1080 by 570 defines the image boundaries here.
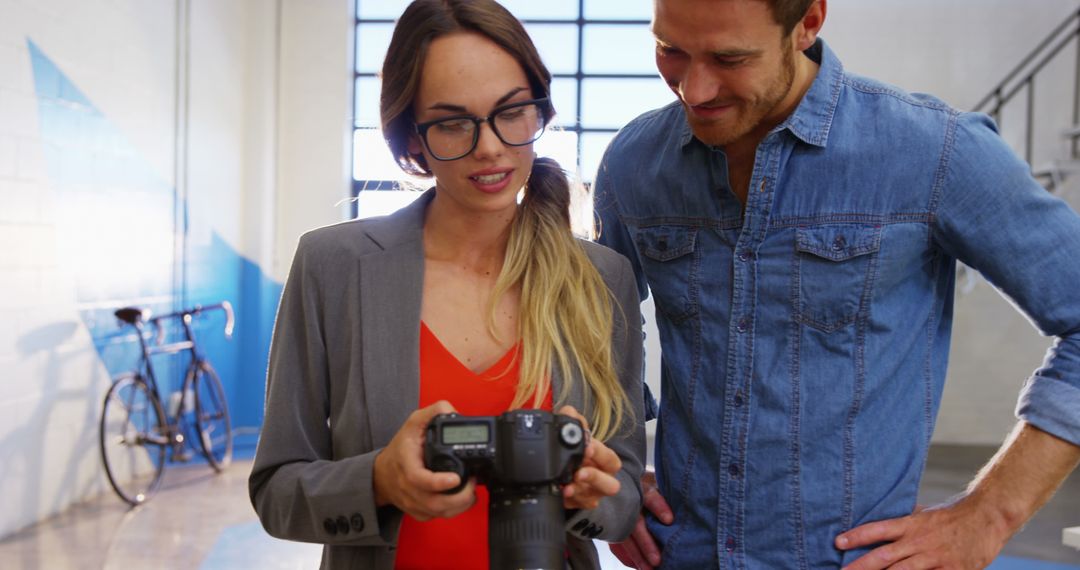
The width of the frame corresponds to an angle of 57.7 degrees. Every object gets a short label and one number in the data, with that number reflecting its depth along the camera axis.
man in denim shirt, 1.28
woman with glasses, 1.30
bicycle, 5.27
